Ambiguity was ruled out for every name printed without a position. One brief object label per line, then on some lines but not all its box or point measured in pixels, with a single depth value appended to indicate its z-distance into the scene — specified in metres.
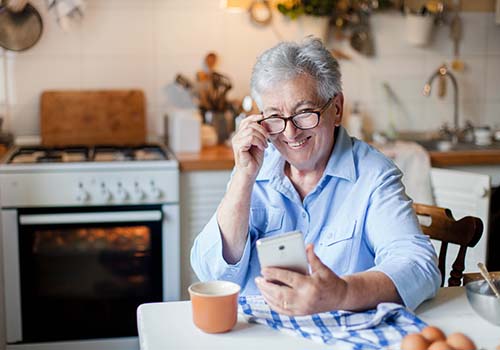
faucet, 3.76
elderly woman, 1.76
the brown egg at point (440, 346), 1.27
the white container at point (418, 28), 3.71
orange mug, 1.43
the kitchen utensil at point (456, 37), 3.82
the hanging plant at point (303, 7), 3.60
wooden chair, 1.99
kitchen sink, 3.60
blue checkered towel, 1.39
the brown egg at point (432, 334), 1.32
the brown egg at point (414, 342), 1.29
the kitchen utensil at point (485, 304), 1.47
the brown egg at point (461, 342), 1.30
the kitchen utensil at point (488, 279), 1.52
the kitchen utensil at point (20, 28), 3.39
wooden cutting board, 3.49
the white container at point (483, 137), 3.67
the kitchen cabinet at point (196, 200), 3.11
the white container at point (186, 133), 3.32
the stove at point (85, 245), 2.96
